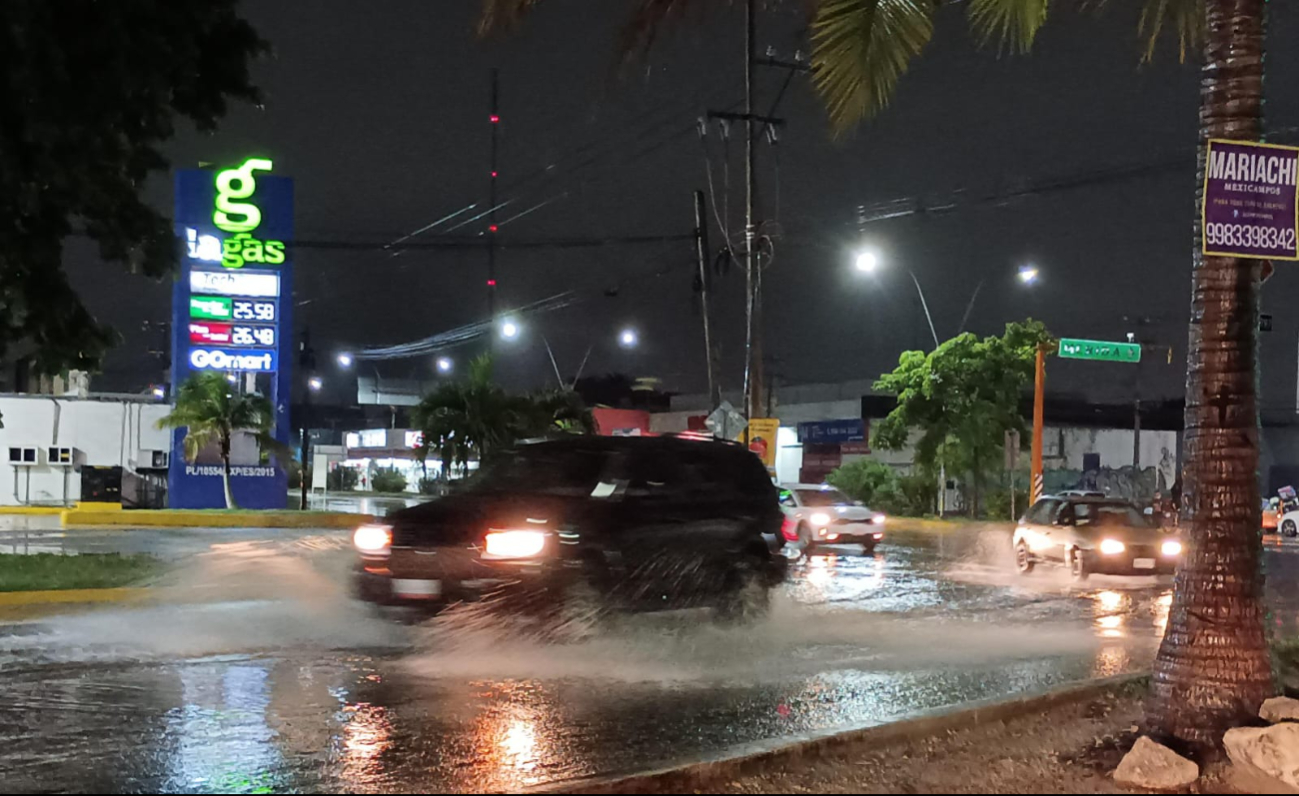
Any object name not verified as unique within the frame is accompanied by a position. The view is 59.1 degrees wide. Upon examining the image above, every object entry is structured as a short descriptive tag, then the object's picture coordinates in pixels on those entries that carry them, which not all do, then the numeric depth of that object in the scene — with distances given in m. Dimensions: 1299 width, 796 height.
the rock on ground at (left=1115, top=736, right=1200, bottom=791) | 5.22
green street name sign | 26.78
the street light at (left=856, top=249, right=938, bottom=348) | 22.38
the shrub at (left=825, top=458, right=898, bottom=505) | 38.69
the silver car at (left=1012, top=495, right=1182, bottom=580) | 16.73
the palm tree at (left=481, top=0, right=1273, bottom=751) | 5.94
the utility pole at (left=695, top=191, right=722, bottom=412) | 23.52
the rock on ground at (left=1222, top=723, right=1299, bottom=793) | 5.23
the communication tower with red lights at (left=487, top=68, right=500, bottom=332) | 32.59
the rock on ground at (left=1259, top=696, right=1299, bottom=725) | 5.80
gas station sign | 30.19
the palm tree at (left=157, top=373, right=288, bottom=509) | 29.09
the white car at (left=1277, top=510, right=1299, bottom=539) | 32.22
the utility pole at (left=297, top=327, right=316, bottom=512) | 46.22
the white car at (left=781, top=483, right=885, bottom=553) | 22.11
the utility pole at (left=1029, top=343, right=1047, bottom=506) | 29.12
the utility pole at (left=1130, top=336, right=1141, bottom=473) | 38.42
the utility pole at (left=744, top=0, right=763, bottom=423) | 22.00
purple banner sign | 6.03
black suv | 8.79
